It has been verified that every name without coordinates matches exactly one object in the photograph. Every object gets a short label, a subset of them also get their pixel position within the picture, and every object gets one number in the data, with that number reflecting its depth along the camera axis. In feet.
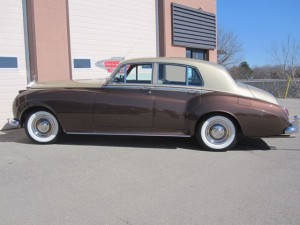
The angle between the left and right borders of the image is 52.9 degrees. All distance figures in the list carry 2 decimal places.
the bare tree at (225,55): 118.01
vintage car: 17.02
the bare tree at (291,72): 59.25
